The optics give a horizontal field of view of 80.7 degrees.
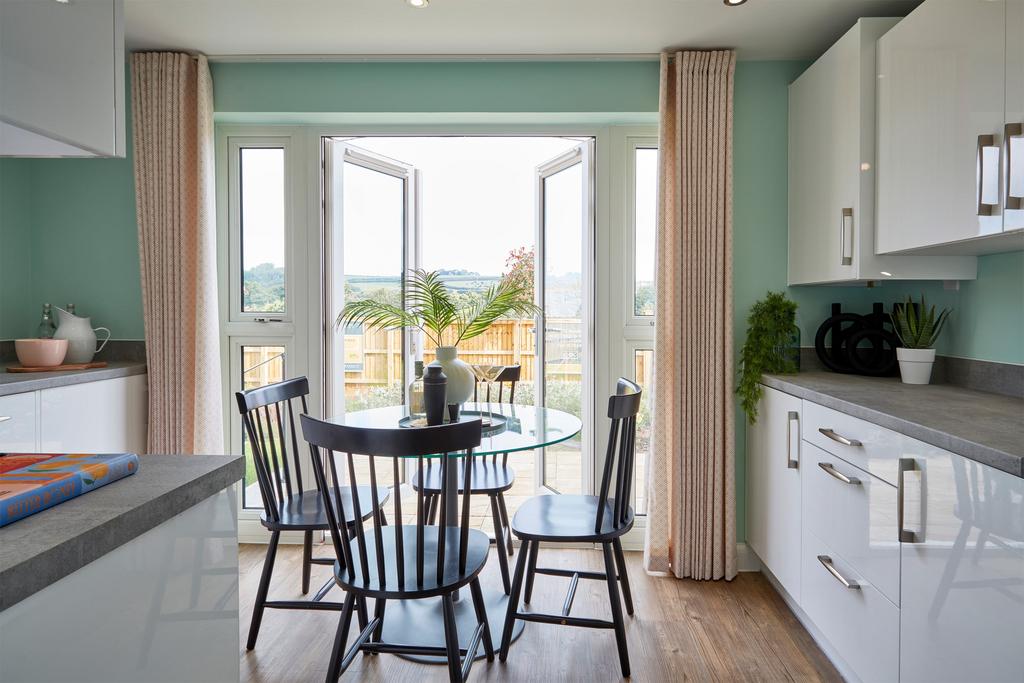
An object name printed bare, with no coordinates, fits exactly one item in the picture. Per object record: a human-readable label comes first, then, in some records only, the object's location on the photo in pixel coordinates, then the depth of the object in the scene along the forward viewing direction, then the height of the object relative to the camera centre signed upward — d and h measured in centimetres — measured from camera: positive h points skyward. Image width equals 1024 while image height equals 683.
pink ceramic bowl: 275 -13
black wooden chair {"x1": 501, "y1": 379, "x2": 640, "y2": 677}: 210 -73
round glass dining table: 219 -42
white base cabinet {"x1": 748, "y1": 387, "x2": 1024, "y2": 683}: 130 -63
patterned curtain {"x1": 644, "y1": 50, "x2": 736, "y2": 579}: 288 +6
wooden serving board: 273 -21
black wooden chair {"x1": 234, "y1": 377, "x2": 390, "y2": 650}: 222 -72
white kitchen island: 64 -33
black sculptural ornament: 263 -9
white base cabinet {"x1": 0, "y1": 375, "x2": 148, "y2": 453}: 235 -42
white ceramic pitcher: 294 -6
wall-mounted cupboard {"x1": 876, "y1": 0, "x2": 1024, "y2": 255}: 171 +64
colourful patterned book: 75 -21
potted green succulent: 239 -7
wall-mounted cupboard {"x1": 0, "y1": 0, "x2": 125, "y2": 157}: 90 +40
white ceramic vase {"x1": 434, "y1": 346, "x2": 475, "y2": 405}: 250 -22
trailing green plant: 278 -9
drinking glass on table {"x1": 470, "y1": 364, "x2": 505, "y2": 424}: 285 -23
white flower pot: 238 -16
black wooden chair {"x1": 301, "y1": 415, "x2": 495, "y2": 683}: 163 -71
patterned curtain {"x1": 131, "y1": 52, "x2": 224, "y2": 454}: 297 +36
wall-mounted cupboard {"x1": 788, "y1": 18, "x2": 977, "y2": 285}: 234 +64
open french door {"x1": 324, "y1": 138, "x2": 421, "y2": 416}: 329 +37
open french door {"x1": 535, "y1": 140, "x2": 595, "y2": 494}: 339 +11
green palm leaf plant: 299 +7
